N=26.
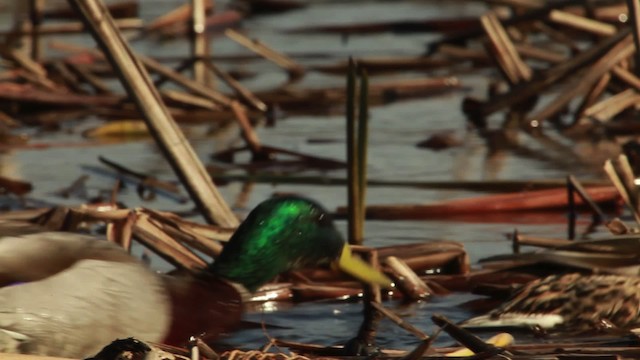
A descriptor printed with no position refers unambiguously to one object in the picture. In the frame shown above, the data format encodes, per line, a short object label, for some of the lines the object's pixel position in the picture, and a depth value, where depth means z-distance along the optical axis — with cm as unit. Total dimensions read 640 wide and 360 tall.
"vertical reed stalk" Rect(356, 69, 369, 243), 918
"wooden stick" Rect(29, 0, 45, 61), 2036
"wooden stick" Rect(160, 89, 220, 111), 1680
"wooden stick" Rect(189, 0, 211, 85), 1772
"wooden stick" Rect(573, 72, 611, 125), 1509
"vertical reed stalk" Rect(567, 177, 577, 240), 1091
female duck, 877
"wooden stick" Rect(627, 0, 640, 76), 959
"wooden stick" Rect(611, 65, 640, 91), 1459
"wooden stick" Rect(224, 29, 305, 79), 1862
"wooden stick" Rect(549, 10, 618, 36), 1630
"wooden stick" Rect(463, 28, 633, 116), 1516
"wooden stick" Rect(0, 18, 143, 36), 2045
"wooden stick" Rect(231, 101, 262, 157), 1419
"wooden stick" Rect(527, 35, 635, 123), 1505
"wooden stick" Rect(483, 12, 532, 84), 1625
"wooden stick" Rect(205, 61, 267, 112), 1711
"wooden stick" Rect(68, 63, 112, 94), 1811
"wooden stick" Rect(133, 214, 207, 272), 959
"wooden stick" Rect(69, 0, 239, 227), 972
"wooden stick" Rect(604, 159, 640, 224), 1018
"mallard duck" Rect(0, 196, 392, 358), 773
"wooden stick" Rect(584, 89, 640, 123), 1478
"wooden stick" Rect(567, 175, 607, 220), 1114
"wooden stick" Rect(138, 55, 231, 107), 1616
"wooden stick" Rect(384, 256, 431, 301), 955
